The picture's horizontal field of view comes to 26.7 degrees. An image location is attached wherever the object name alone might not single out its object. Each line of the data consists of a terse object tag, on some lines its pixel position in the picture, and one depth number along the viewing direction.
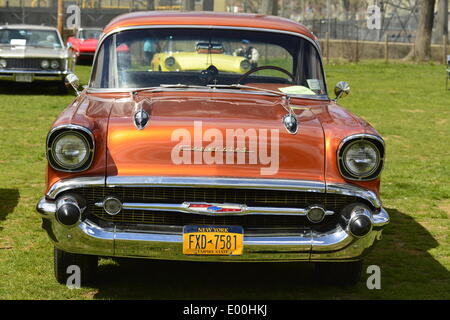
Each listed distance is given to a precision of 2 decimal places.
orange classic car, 5.39
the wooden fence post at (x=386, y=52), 36.97
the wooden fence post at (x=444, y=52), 35.04
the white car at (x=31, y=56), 20.53
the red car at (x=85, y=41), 33.94
